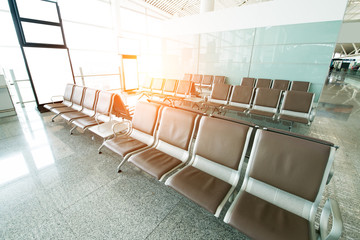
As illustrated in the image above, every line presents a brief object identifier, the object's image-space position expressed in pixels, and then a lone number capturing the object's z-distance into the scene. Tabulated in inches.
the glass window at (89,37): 234.5
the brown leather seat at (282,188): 42.2
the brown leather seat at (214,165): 53.1
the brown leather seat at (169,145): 68.5
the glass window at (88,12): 231.5
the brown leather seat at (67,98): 164.4
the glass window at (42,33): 167.2
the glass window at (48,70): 178.1
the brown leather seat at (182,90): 203.9
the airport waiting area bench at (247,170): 43.6
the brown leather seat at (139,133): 83.4
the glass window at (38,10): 160.9
